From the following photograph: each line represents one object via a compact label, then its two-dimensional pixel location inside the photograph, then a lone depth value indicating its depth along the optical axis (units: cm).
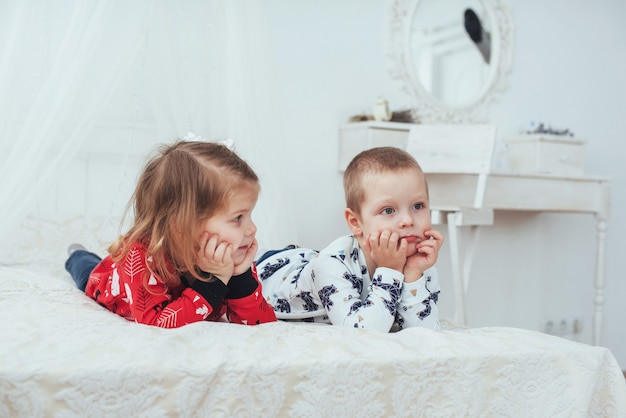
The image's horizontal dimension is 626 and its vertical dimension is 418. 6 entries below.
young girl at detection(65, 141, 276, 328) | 125
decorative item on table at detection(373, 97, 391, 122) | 322
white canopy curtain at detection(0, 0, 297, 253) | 207
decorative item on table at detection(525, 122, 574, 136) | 362
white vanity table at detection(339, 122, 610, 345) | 292
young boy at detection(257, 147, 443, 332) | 134
